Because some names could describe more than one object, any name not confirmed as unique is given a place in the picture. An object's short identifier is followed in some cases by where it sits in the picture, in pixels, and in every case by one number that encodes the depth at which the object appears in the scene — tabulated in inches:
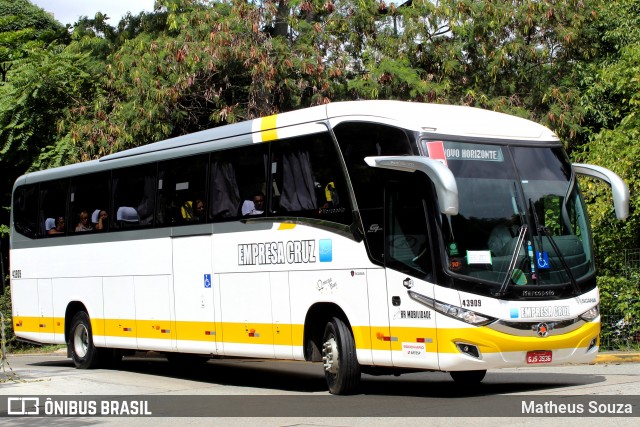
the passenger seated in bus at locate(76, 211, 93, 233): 756.6
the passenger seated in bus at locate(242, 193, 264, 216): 581.6
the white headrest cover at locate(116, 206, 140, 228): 703.1
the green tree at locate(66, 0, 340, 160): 895.1
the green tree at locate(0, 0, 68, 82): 1302.9
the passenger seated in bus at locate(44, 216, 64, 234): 786.2
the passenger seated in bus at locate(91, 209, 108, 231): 737.6
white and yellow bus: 469.4
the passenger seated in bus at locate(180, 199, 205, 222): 633.7
